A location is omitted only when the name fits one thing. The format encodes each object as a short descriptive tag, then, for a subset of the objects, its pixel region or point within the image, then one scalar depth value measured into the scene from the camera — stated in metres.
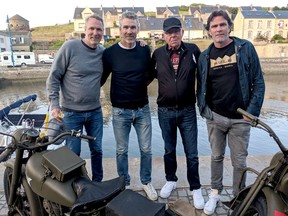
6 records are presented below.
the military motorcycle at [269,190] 1.82
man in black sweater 3.00
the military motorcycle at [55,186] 1.70
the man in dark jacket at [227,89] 2.65
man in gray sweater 2.99
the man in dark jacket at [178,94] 2.89
